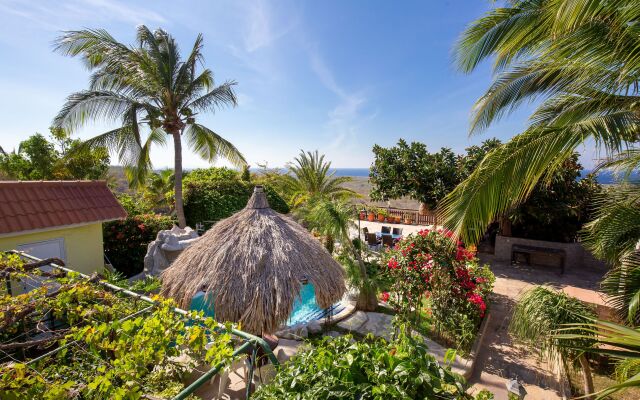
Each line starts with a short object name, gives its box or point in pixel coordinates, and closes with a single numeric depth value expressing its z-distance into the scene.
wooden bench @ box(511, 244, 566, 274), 10.99
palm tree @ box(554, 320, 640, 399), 1.55
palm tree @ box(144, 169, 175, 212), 18.53
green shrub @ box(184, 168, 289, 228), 13.44
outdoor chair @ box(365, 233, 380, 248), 13.94
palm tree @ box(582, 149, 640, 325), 4.09
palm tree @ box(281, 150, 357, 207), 16.19
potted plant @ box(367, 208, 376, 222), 20.23
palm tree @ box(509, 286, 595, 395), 4.26
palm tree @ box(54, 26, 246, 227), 10.30
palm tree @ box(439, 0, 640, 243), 3.13
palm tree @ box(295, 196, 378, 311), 7.59
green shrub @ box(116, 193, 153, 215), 11.42
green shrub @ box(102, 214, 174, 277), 9.70
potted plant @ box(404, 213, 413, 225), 19.17
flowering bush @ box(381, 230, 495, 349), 6.15
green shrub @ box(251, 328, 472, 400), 1.73
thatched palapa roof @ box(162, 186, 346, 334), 5.05
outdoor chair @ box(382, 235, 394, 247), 13.30
